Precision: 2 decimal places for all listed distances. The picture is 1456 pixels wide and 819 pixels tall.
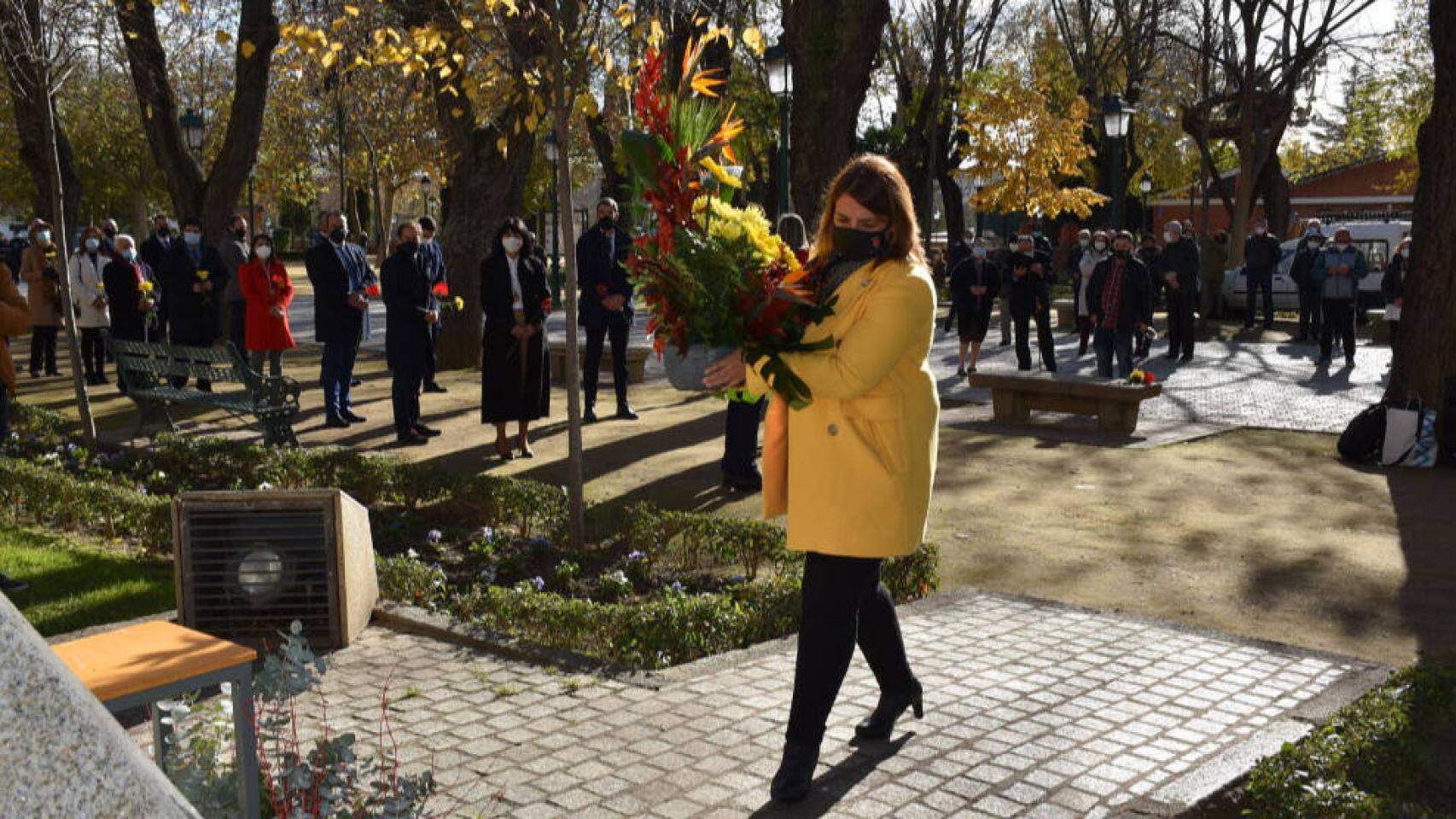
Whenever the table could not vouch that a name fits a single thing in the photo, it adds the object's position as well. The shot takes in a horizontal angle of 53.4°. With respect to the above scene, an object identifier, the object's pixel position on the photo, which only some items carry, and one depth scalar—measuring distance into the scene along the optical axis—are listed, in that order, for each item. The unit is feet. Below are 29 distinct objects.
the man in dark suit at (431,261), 45.16
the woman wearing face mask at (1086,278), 67.41
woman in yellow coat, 14.15
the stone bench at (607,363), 55.00
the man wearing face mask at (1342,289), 63.52
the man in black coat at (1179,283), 67.77
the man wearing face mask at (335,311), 44.93
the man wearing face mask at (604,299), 43.83
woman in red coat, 47.70
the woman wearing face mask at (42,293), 59.88
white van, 96.37
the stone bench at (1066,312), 88.38
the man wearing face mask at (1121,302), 55.93
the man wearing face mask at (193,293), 52.85
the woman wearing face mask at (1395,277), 58.75
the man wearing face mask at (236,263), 55.57
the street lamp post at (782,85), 58.18
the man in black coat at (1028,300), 61.98
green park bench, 38.17
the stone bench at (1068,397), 43.34
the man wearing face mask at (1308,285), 71.41
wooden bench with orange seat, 11.42
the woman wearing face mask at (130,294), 54.95
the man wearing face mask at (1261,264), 84.02
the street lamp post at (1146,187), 171.42
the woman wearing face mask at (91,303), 57.41
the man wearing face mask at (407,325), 42.04
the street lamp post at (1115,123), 93.91
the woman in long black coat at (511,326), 38.17
